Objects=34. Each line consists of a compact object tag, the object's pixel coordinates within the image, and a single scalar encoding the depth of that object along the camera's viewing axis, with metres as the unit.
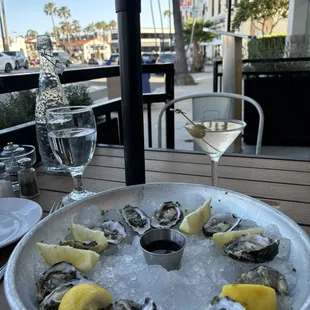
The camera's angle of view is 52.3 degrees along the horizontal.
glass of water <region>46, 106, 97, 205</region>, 0.67
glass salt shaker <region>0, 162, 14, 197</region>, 0.79
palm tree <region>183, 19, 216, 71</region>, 16.61
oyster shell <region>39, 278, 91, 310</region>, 0.31
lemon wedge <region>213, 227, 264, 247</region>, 0.41
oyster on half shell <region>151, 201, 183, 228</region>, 0.47
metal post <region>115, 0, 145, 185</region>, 0.47
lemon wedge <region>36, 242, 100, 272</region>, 0.37
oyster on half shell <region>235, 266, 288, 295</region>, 0.32
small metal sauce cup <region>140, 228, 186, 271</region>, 0.37
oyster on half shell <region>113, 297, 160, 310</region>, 0.29
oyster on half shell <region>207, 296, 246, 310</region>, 0.28
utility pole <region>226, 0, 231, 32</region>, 3.96
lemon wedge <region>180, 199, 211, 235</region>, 0.45
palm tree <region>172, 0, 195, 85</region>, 8.44
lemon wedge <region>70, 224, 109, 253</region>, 0.42
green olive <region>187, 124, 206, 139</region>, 0.66
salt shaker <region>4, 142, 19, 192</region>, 0.92
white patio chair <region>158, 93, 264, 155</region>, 1.83
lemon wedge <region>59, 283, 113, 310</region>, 0.29
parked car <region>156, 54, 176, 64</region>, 13.84
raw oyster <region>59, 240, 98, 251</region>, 0.40
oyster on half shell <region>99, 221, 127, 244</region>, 0.44
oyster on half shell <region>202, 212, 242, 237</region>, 0.44
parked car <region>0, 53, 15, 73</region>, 10.10
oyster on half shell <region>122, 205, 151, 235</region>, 0.47
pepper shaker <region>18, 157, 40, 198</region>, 0.83
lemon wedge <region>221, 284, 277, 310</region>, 0.29
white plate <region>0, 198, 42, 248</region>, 0.60
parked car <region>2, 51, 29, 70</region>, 11.24
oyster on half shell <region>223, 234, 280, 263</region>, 0.37
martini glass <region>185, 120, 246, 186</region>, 0.67
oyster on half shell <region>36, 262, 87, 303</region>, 0.34
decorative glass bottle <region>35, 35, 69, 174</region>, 0.94
